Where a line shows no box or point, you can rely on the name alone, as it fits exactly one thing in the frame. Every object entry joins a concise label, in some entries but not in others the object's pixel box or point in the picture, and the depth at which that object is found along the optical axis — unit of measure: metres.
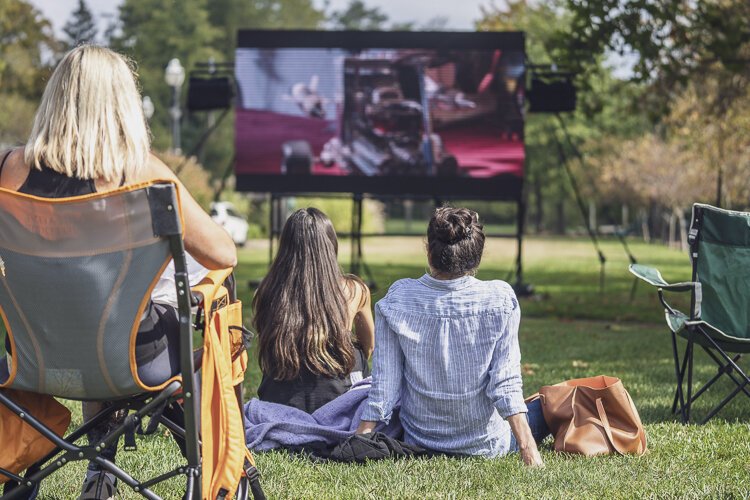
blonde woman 3.03
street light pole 23.20
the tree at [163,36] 58.28
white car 29.82
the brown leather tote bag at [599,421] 4.63
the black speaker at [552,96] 14.51
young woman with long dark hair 4.80
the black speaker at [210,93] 15.02
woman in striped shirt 4.30
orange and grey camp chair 2.90
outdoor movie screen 14.02
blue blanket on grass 4.69
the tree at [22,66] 33.69
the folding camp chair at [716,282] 5.61
